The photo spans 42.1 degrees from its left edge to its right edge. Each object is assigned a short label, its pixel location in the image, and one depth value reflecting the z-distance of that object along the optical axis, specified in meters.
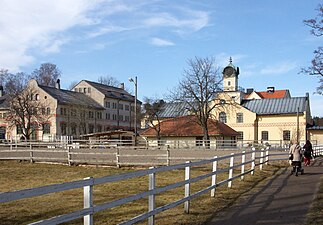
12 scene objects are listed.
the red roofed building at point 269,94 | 99.81
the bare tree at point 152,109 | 73.56
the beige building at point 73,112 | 72.94
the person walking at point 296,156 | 17.84
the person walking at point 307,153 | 24.23
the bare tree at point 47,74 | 90.38
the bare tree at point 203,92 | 54.53
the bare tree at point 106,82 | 108.00
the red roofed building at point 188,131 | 58.28
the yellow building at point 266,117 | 70.81
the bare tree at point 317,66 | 18.48
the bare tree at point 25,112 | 65.44
